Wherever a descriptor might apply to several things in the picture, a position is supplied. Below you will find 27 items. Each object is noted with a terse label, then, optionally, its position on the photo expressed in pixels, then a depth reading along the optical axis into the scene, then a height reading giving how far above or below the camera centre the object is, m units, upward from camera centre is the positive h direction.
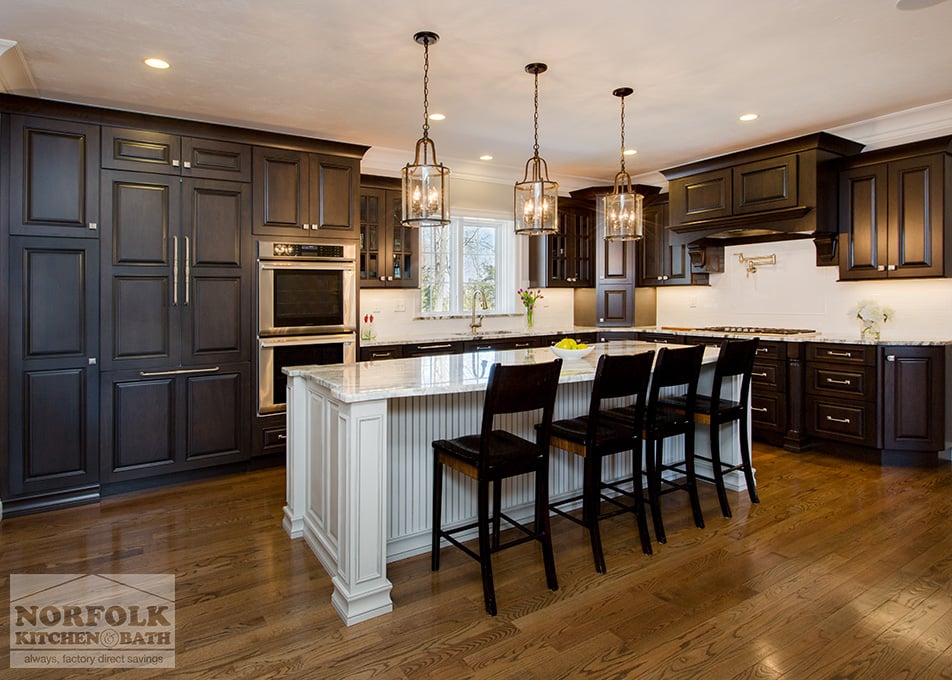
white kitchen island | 2.32 -0.55
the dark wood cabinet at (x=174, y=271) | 3.77 +0.47
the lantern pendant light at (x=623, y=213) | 3.53 +0.78
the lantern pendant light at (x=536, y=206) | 3.12 +0.73
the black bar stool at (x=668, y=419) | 2.98 -0.43
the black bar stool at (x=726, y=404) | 3.33 -0.39
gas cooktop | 5.23 +0.10
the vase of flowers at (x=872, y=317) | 4.66 +0.20
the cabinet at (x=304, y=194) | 4.27 +1.12
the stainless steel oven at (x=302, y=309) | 4.26 +0.23
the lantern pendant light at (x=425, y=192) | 2.77 +0.71
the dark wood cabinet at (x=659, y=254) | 6.16 +0.94
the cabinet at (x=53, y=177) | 3.46 +0.99
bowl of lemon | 3.36 -0.05
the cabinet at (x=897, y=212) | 4.25 +1.00
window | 5.97 +0.81
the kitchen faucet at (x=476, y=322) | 5.86 +0.19
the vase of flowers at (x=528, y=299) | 6.36 +0.45
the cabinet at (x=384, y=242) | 5.25 +0.91
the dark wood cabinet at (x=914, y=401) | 4.26 -0.44
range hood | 4.64 +1.28
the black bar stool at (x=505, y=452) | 2.33 -0.48
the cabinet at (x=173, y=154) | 3.76 +1.26
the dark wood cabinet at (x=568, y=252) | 6.29 +0.98
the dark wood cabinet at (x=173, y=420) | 3.80 -0.55
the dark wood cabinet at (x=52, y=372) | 3.48 -0.20
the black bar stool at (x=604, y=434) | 2.68 -0.46
